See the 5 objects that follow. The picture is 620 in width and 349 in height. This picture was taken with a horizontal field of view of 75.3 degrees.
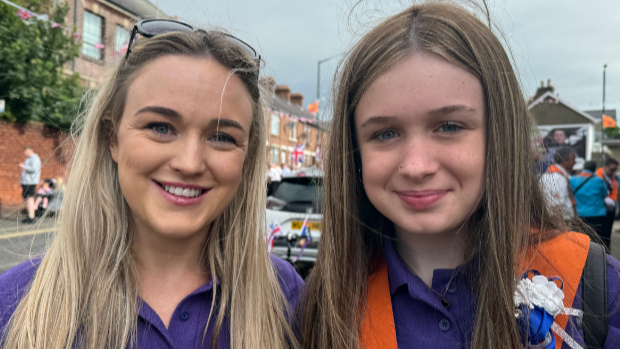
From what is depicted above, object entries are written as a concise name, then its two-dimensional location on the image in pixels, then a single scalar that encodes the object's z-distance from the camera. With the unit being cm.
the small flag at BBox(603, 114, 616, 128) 1334
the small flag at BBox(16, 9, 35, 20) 811
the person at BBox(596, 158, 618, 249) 852
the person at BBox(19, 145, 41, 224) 859
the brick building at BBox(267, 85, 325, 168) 2936
